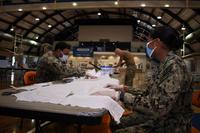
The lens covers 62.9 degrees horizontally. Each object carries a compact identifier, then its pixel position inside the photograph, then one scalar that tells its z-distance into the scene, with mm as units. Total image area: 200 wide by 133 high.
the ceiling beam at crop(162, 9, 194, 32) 10207
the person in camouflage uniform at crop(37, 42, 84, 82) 2292
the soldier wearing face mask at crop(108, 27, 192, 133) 879
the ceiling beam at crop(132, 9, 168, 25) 11491
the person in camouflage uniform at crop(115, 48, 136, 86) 3717
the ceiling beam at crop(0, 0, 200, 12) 5548
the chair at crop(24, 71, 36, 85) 2159
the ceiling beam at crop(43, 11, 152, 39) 13014
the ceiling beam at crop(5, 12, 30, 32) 11460
